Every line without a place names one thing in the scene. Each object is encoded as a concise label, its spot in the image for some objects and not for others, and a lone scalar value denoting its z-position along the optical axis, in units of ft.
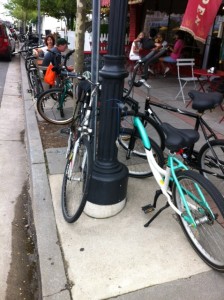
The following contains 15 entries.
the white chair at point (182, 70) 29.76
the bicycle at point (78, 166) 9.33
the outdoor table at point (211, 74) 21.39
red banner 17.78
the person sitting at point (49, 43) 25.66
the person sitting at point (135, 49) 30.61
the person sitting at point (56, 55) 20.47
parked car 47.65
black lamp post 8.54
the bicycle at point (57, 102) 18.65
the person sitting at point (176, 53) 29.55
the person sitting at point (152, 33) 39.19
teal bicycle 8.14
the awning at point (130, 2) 33.68
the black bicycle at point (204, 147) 10.86
